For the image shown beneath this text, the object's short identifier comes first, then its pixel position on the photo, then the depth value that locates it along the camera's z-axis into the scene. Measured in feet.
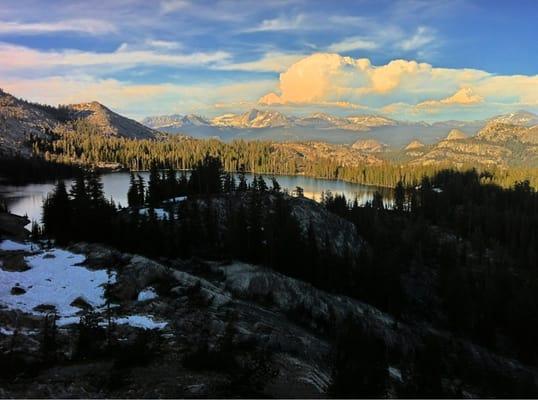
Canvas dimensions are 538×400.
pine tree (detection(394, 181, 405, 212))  565.00
